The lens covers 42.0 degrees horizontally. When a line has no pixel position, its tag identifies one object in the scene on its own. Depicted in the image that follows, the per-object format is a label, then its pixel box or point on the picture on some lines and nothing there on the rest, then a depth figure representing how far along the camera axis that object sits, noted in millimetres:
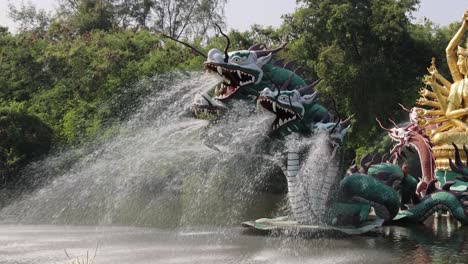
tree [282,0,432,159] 29891
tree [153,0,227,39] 44688
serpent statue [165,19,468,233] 11266
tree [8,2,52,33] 39356
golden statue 14984
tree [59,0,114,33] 40219
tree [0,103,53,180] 21531
